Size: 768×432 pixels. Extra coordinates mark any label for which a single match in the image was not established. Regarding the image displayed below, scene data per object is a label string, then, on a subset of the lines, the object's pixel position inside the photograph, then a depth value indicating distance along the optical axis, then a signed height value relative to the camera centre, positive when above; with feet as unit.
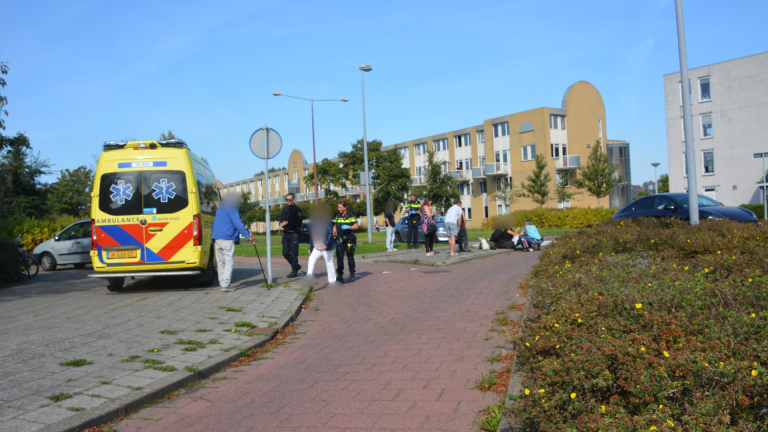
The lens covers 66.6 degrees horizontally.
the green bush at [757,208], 124.88 -1.56
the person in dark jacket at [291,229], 41.88 -0.21
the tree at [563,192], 156.66 +5.19
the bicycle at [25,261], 45.93 -1.70
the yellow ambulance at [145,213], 34.27 +1.23
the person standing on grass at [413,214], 60.95 +0.56
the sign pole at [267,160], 36.39 +4.31
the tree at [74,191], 133.08 +10.89
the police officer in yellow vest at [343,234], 38.50 -0.74
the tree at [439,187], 129.80 +7.01
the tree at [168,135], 102.76 +17.37
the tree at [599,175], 148.97 +8.85
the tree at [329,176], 190.60 +15.92
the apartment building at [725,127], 146.92 +19.97
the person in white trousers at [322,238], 37.40 -0.86
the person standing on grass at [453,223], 53.24 -0.49
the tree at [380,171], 155.43 +14.36
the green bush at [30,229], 69.80 +1.35
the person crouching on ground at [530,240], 59.98 -2.73
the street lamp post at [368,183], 80.38 +5.35
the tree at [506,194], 166.91 +6.01
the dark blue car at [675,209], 44.91 -0.29
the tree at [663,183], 304.87 +12.84
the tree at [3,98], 45.50 +11.15
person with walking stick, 34.37 -0.31
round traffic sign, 36.96 +5.37
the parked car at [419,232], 75.61 -1.63
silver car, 59.06 -1.07
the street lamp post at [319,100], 119.14 +25.34
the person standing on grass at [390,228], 62.49 -0.78
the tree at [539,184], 154.78 +7.52
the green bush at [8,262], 41.48 -1.53
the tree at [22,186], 97.71 +9.44
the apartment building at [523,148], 183.83 +22.05
